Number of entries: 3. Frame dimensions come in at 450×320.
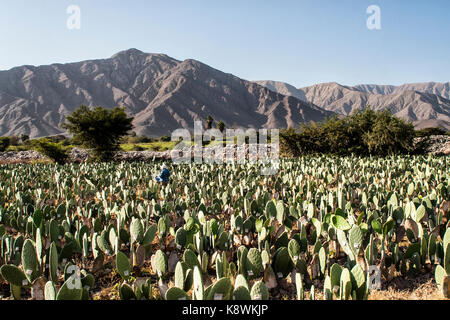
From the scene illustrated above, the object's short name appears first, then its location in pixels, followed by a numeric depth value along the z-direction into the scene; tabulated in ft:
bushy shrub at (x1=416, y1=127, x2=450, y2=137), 108.29
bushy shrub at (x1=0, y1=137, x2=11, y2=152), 109.91
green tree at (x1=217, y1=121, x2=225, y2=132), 184.26
